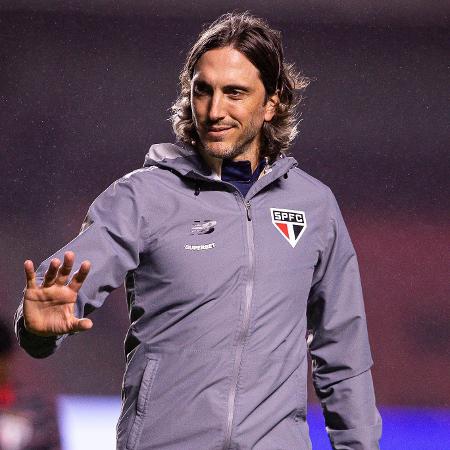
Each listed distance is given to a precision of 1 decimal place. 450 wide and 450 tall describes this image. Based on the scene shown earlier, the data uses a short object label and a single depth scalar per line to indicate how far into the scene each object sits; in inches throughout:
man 450.7
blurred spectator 515.0
